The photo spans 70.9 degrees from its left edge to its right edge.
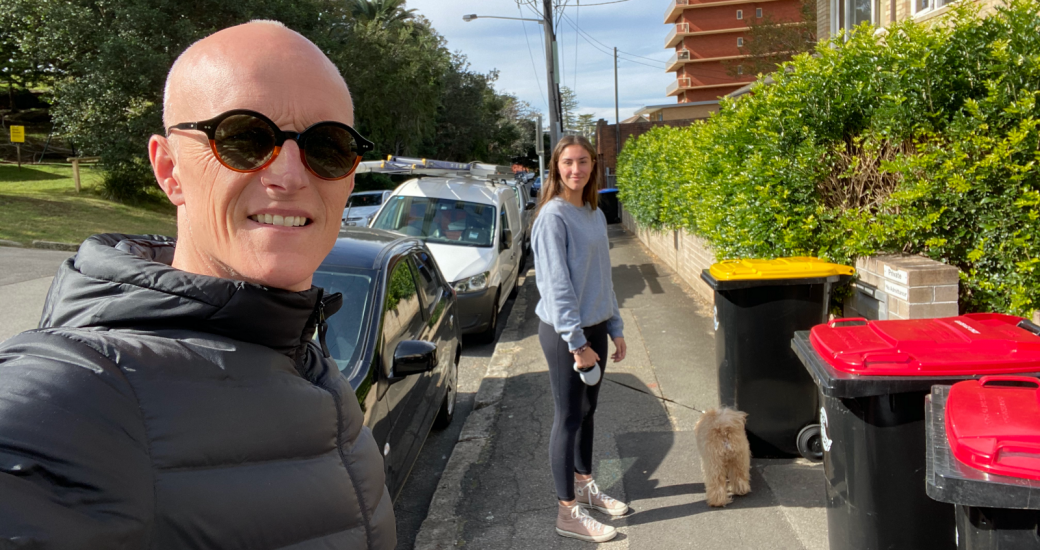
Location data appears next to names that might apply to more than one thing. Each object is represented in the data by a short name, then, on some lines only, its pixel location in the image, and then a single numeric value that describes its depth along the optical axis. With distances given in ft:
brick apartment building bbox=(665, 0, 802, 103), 229.04
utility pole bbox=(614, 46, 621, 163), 127.85
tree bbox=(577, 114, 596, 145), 270.92
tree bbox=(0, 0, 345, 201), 63.46
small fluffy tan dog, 12.68
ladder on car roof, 31.99
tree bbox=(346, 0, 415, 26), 157.99
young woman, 11.37
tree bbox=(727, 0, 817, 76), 97.60
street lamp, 55.36
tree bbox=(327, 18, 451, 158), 94.43
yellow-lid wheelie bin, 13.53
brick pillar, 13.21
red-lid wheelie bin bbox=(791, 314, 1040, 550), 8.66
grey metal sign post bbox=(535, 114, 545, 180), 70.42
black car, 12.42
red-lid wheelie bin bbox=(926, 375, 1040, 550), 6.23
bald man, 2.69
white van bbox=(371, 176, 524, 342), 26.84
